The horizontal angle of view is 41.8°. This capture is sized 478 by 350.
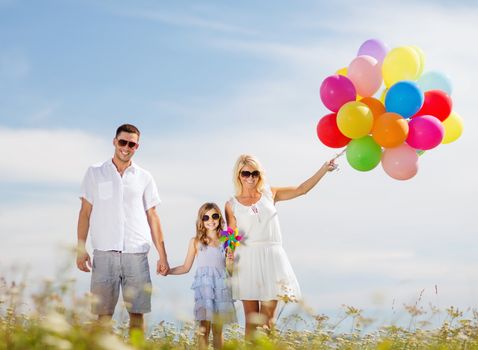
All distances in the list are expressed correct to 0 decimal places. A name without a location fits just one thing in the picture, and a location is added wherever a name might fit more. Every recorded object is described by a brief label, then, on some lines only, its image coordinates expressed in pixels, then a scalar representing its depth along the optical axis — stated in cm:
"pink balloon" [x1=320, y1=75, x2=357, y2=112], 645
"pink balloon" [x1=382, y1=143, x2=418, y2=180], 646
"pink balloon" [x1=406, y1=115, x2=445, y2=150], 635
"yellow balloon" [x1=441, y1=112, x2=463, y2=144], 695
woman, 577
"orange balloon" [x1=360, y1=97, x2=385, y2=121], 653
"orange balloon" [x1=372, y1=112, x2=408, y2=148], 624
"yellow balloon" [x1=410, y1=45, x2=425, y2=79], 688
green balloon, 643
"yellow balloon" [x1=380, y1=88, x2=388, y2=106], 677
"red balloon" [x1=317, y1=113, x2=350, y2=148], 660
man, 602
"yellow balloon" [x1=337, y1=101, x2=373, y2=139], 620
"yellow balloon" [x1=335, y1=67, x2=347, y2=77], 704
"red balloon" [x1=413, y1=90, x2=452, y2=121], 663
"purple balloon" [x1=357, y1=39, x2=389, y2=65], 694
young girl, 588
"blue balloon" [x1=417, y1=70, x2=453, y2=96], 689
